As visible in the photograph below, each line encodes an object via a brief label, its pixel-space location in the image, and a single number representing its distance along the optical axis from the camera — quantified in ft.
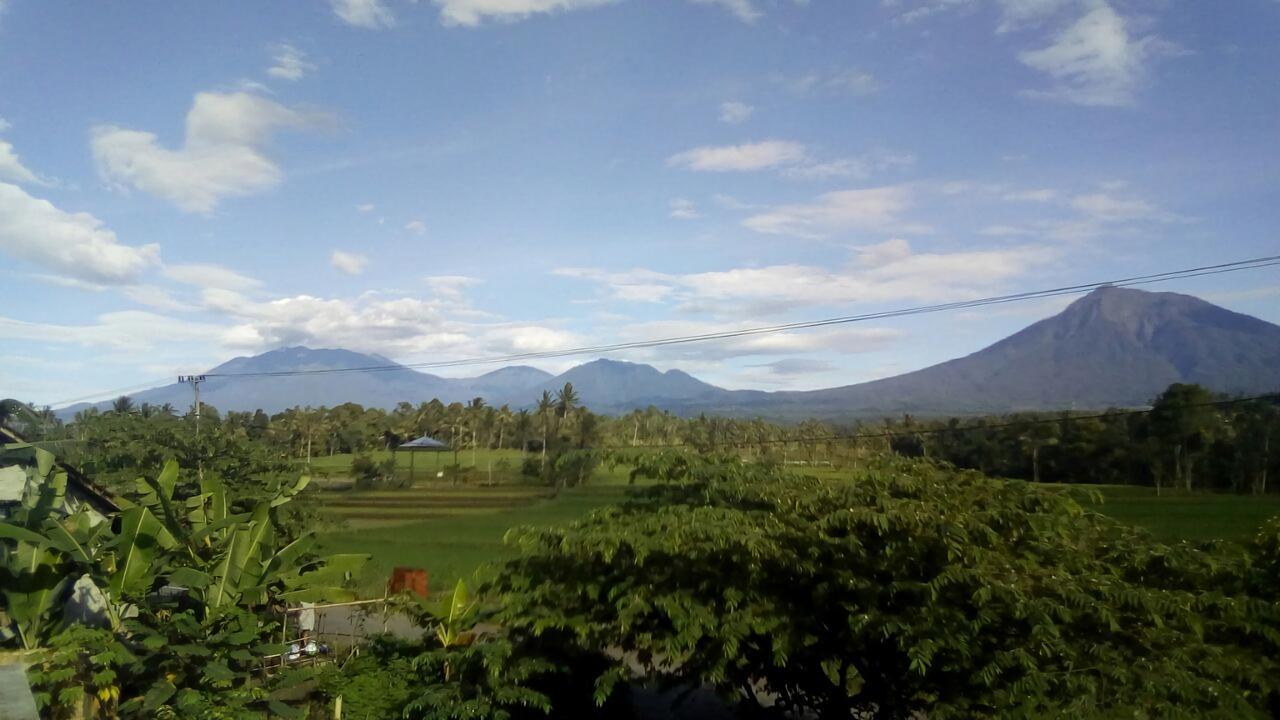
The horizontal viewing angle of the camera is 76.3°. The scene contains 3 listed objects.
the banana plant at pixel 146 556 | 29.19
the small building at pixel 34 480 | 30.47
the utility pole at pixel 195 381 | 99.66
